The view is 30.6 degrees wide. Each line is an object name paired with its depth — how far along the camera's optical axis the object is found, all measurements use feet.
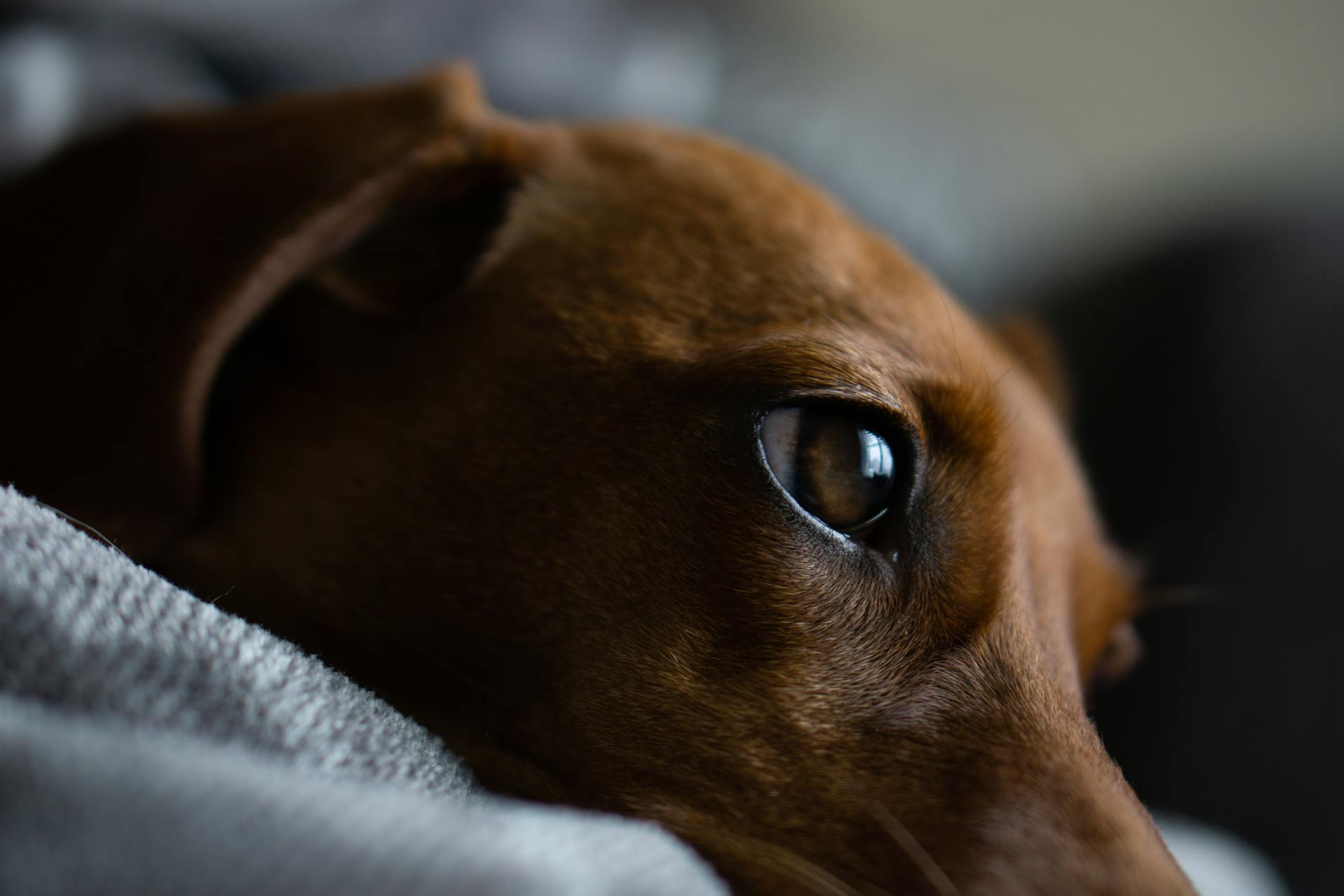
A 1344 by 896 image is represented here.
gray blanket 0.80
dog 0.94
